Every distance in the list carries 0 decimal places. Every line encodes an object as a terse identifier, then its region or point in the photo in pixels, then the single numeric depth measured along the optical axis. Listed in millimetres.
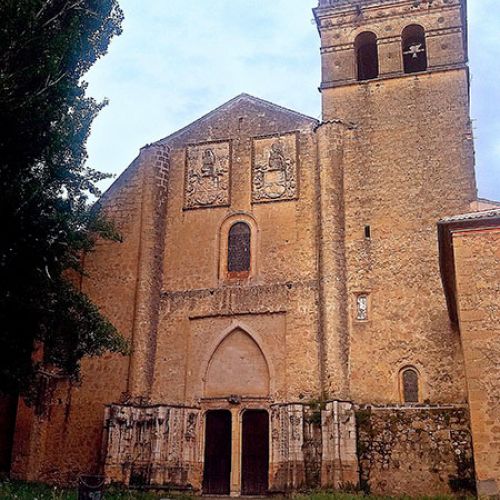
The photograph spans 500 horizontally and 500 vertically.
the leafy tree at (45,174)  11953
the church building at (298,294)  18203
